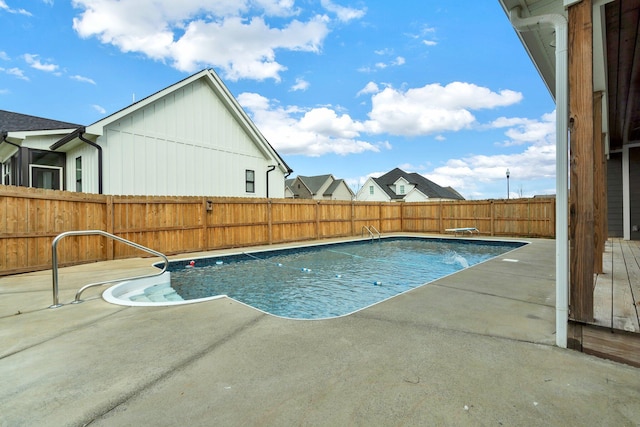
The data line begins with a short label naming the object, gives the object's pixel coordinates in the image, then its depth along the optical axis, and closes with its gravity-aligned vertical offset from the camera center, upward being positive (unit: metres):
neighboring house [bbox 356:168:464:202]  32.16 +2.39
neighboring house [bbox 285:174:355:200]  36.34 +2.82
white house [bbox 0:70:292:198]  9.70 +2.28
